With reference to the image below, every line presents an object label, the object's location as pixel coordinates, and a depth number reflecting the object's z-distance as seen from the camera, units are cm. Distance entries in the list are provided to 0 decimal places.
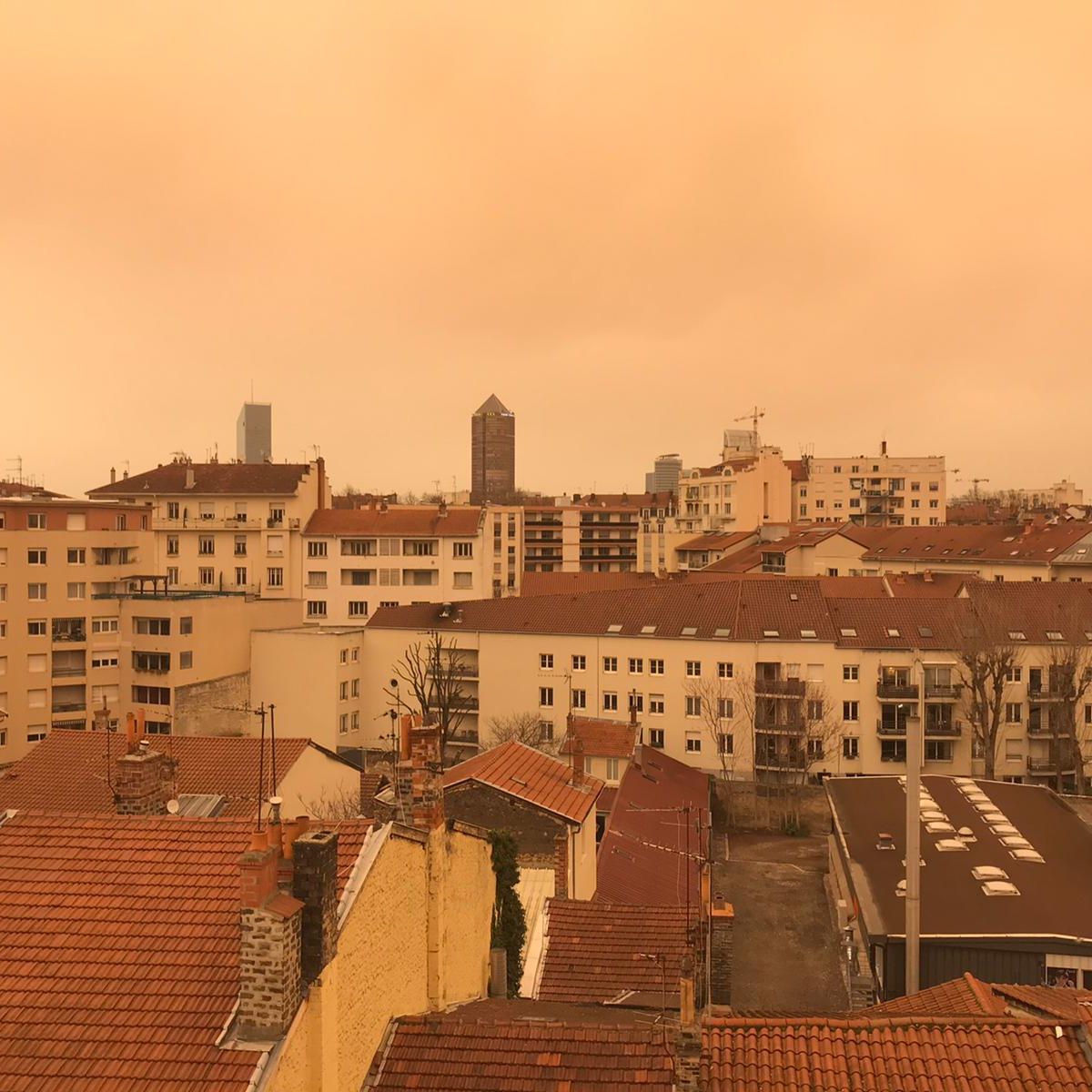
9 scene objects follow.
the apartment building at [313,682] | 5269
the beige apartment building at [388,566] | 7138
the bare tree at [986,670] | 4472
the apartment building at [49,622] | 5256
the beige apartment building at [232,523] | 7269
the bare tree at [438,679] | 5084
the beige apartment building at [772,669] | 4672
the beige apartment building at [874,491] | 12119
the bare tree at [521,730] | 4891
